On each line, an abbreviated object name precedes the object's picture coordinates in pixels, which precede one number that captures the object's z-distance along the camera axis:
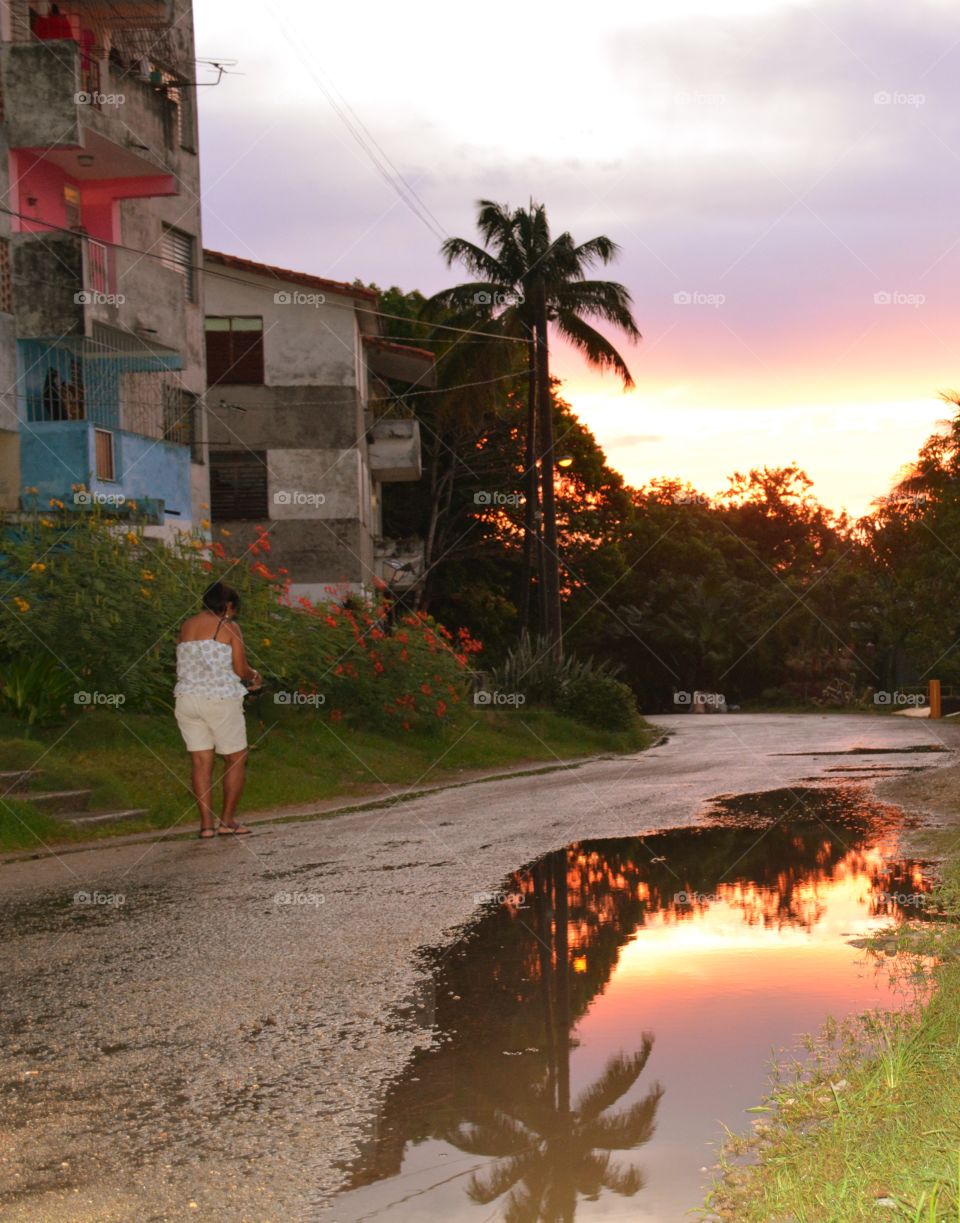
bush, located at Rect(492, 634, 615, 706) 30.61
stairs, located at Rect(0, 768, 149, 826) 13.05
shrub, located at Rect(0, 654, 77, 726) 15.91
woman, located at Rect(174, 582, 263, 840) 11.99
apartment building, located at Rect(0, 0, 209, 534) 23.86
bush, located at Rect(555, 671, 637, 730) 29.91
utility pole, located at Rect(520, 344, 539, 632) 36.41
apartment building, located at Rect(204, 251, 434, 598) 36.44
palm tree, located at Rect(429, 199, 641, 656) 35.12
